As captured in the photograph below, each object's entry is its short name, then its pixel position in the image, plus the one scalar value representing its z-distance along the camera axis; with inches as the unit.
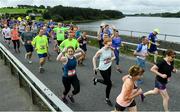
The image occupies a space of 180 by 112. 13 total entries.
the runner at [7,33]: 329.7
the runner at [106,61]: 136.3
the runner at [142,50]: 171.9
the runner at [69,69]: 129.9
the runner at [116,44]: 206.0
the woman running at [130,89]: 97.5
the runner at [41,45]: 210.2
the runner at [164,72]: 118.3
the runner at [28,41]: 242.4
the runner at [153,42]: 225.4
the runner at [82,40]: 244.8
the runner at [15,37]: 300.6
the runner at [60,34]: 261.5
